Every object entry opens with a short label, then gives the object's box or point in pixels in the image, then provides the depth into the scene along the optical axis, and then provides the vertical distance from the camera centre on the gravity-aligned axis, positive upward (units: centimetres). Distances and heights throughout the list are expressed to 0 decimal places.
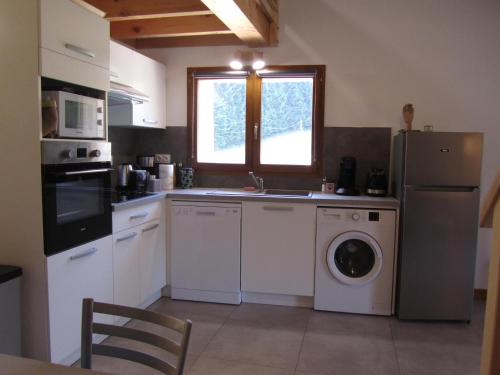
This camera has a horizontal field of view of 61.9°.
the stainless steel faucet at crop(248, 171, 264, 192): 380 -25
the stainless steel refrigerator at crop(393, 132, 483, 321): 301 -48
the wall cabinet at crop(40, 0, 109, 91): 207 +57
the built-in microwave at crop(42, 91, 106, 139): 215 +18
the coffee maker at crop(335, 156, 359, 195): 359 -15
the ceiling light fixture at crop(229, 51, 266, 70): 373 +85
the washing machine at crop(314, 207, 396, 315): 319 -82
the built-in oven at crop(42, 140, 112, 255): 212 -24
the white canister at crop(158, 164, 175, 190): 377 -21
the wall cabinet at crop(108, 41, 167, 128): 313 +54
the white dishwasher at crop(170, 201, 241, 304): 338 -80
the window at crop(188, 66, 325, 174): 380 +32
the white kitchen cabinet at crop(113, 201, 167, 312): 279 -75
